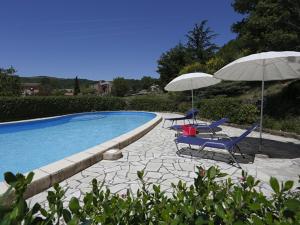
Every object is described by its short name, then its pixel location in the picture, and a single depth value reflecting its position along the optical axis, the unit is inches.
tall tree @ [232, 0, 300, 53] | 447.4
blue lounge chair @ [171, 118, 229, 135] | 360.2
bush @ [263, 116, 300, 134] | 368.7
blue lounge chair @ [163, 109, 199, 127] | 477.1
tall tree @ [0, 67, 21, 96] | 1245.0
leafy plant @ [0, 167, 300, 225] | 49.7
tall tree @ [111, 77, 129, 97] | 2237.9
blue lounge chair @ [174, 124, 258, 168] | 226.6
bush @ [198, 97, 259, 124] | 449.4
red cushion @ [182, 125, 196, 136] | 327.6
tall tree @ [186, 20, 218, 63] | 1427.2
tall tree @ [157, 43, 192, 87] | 1400.1
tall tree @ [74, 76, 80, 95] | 2486.5
